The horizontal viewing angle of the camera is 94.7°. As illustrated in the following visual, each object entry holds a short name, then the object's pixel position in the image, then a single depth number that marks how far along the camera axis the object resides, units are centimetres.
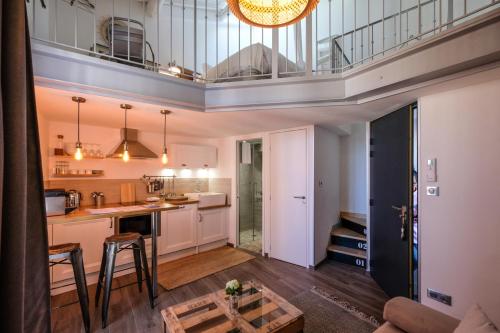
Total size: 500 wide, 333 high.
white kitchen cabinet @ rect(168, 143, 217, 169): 404
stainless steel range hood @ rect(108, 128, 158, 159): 328
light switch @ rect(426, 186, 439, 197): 203
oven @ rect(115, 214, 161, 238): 311
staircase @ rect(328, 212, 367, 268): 349
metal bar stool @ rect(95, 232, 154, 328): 212
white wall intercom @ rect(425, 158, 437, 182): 204
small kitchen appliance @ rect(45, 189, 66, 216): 214
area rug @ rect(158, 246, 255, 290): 310
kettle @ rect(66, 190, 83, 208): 281
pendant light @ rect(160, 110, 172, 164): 257
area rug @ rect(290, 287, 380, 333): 214
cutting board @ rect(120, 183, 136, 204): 358
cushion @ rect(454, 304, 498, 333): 105
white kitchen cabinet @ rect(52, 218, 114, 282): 268
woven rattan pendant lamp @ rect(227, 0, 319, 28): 112
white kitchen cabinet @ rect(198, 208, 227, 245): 404
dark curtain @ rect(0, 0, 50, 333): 60
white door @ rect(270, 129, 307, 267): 352
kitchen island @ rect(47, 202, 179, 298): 204
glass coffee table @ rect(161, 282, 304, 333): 158
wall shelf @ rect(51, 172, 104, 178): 302
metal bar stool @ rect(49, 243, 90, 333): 198
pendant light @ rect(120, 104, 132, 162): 236
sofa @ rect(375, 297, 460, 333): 133
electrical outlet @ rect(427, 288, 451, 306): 196
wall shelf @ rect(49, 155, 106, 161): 306
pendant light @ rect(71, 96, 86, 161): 213
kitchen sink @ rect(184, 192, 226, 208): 404
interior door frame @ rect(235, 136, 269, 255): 435
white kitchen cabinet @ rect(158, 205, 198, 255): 357
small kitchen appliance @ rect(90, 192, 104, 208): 331
